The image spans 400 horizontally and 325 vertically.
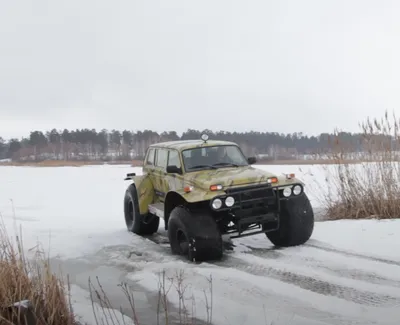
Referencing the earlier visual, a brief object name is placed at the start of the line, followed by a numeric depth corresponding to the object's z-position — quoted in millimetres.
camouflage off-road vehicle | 6527
